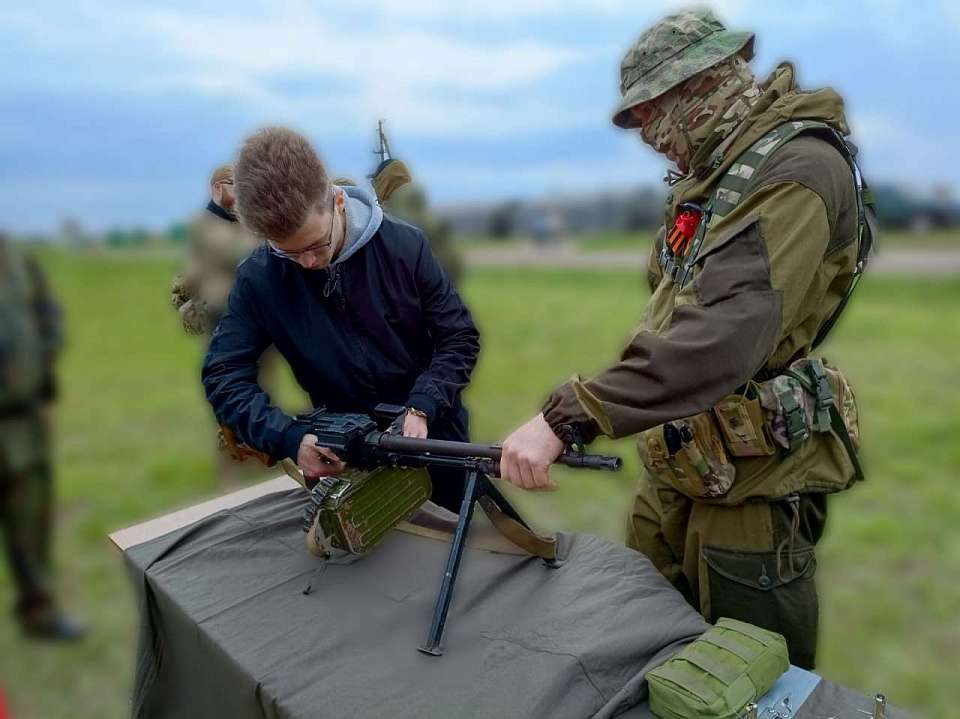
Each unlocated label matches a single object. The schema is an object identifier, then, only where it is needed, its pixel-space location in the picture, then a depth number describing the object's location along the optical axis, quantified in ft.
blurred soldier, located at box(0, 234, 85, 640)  10.12
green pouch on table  4.60
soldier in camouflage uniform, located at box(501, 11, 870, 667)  5.12
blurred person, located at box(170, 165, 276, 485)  7.70
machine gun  5.48
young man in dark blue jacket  6.56
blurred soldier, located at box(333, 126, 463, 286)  7.86
